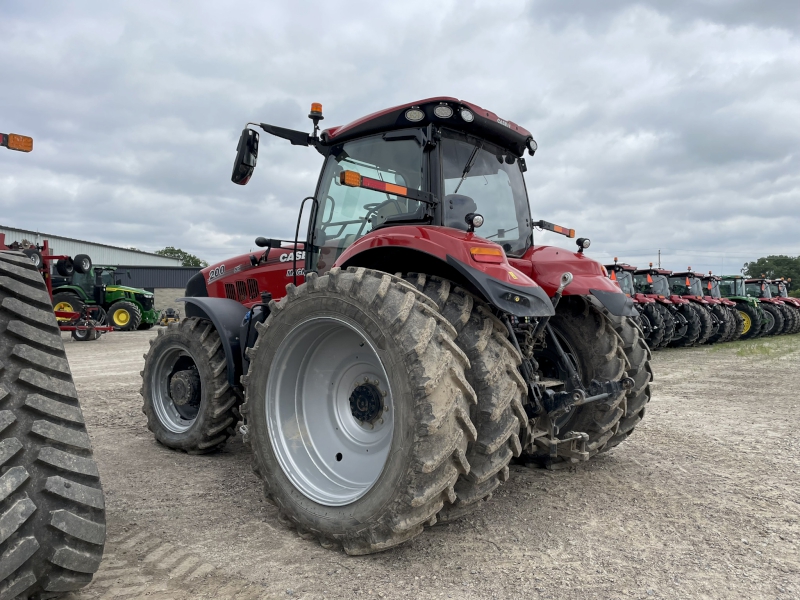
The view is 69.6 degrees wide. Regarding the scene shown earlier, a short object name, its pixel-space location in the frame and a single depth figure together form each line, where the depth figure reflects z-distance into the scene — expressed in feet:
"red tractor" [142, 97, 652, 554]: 8.27
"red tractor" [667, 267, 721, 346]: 48.37
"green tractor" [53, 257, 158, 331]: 56.70
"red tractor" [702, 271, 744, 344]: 52.26
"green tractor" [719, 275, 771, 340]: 59.41
